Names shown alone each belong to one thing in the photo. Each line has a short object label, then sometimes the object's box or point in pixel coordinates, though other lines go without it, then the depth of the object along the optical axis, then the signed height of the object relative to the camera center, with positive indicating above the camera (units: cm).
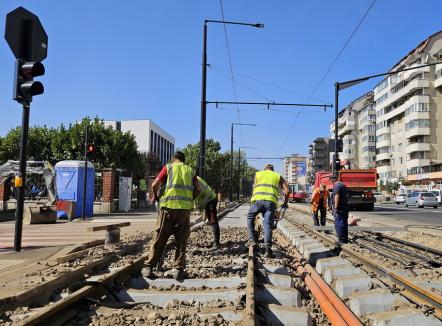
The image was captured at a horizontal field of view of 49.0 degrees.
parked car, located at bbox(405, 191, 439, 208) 4469 -29
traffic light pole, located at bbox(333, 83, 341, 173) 2634 +420
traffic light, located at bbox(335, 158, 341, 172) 2734 +172
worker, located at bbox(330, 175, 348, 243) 1204 -36
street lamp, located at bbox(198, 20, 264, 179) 2056 +442
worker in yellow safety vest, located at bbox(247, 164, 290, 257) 902 -8
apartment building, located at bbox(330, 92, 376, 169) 11219 +1598
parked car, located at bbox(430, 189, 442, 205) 5229 +25
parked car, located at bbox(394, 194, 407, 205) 5821 -36
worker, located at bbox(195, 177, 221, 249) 1065 -24
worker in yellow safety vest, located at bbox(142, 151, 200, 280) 664 -22
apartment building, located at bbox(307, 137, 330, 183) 16362 +1399
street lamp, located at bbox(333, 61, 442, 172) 2458 +575
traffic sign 912 +303
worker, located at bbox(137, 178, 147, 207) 3459 +12
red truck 3200 +82
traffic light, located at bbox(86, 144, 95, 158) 2025 +181
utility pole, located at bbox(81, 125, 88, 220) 2015 +14
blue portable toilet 2205 +46
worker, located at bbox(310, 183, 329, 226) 1626 -26
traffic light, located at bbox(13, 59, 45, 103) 888 +206
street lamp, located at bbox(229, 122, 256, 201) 5287 +609
